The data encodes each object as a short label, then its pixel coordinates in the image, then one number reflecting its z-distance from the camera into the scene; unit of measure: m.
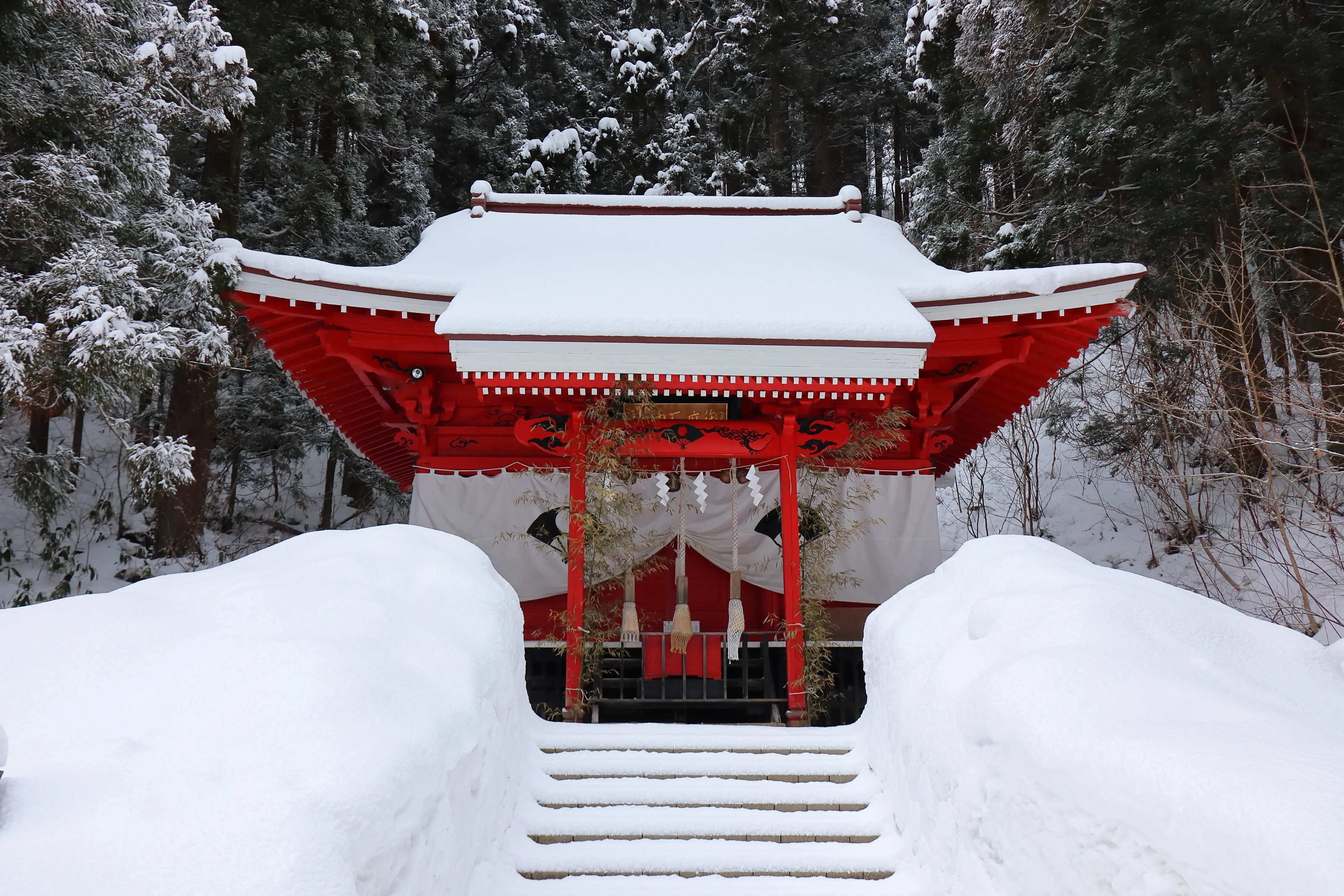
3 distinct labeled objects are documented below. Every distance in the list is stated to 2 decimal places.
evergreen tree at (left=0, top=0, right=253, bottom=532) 5.84
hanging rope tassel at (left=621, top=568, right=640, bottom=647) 5.71
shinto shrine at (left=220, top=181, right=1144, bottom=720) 5.28
